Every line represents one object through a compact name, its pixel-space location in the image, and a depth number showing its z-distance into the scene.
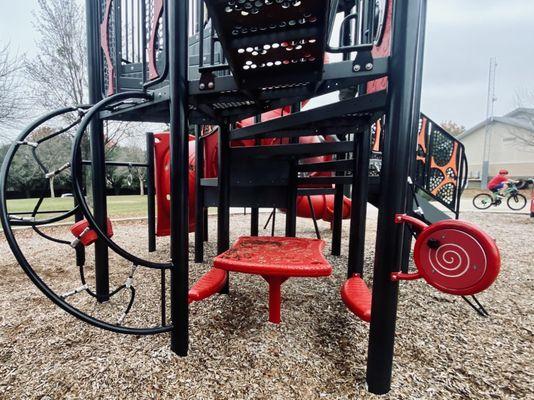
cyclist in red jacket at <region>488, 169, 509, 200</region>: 12.23
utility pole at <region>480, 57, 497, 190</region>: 23.67
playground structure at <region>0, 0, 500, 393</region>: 1.10
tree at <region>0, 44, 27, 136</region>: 9.10
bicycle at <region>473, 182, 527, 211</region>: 11.65
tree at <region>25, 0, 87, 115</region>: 7.86
